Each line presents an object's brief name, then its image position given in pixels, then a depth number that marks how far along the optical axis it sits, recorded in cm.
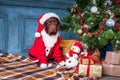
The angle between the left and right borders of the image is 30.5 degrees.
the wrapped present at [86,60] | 162
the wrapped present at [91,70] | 160
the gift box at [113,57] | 167
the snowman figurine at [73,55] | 192
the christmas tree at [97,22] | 198
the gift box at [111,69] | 166
